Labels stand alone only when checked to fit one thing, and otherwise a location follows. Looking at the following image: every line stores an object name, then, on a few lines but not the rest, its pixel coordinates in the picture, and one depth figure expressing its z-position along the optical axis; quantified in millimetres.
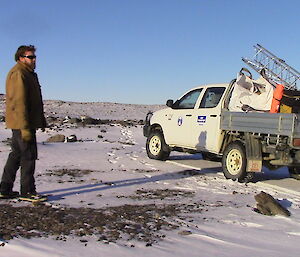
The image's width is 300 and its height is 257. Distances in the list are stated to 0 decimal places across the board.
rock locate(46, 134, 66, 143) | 16500
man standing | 5719
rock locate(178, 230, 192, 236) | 4783
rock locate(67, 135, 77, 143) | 16344
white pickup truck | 8023
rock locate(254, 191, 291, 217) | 6020
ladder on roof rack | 15883
